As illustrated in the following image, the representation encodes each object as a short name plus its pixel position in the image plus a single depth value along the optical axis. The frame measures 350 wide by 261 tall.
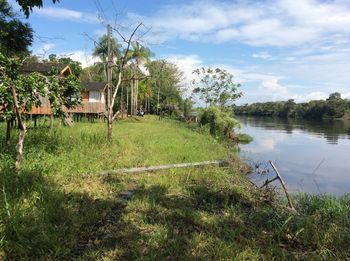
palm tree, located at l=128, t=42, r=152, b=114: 38.90
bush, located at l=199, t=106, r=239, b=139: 31.70
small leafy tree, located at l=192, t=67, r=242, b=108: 43.97
